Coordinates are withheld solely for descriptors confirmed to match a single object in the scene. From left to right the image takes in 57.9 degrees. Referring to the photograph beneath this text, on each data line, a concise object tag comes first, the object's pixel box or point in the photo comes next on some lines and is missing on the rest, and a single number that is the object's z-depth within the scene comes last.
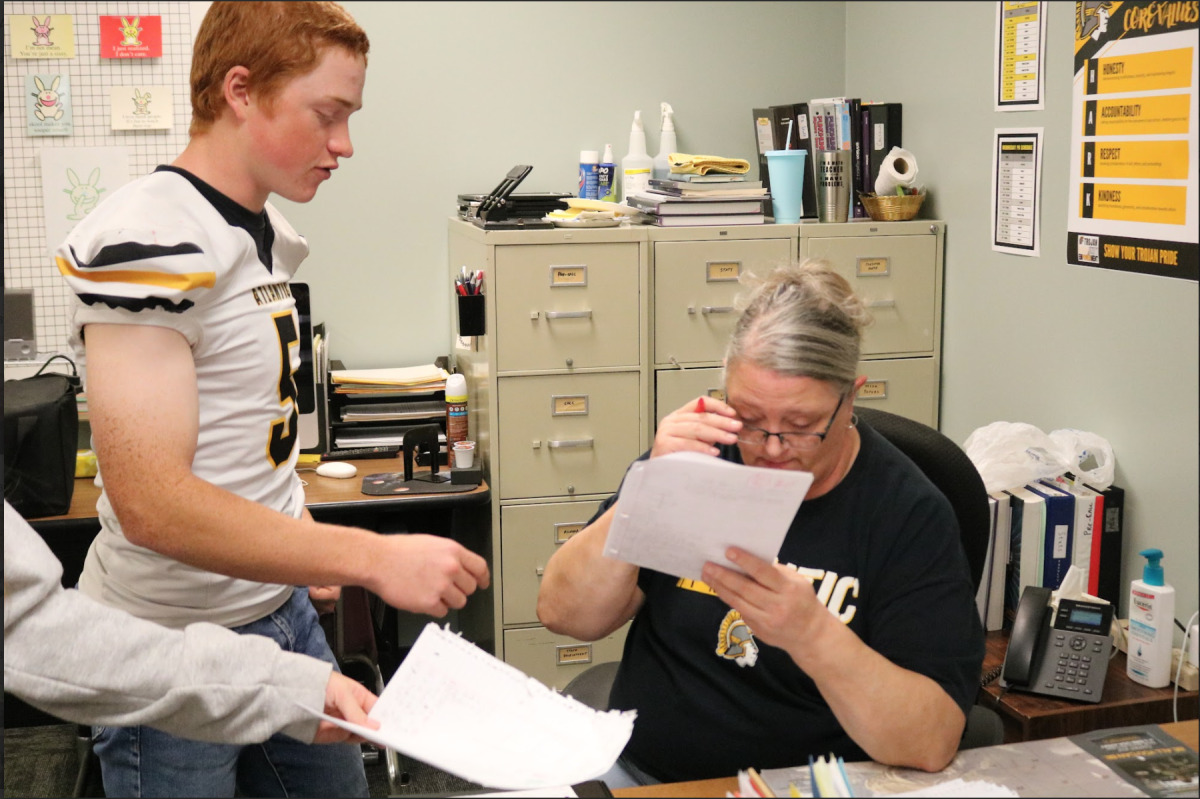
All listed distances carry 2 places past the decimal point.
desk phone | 1.97
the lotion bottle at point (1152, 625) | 1.97
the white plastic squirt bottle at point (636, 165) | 3.20
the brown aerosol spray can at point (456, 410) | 2.86
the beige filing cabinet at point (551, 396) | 2.73
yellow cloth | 2.86
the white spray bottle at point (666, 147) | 3.29
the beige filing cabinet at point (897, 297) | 2.91
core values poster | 2.01
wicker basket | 2.92
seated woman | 1.38
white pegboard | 2.92
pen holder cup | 2.70
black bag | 2.41
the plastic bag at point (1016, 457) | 2.34
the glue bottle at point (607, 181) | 3.22
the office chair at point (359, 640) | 2.46
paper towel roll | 2.92
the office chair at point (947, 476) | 1.69
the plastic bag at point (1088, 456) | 2.29
